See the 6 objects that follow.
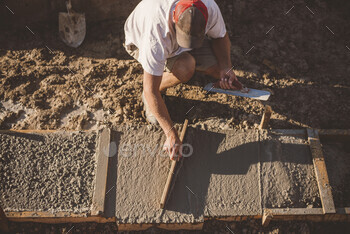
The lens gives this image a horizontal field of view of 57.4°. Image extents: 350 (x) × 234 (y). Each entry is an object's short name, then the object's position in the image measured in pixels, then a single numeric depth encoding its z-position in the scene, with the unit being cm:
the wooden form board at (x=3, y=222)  254
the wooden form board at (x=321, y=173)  277
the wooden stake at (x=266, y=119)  286
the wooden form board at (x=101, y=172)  271
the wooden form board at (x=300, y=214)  274
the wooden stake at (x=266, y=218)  270
